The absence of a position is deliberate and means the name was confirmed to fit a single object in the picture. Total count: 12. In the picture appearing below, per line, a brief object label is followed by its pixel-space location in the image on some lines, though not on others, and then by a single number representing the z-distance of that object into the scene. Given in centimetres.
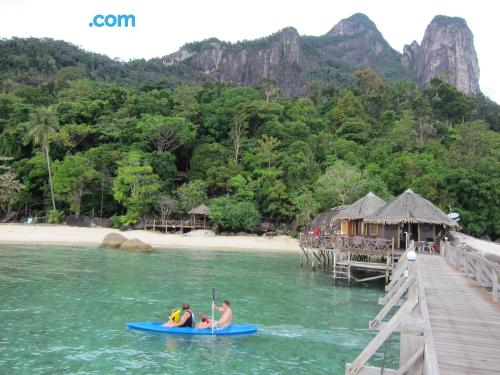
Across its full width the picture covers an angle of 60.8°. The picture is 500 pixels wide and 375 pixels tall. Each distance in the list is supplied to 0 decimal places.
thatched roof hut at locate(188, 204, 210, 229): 4250
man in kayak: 1214
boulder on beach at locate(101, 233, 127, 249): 3425
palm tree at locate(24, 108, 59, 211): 4638
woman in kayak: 1210
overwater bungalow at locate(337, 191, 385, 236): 2592
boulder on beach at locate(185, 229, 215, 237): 4125
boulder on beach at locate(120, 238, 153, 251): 3269
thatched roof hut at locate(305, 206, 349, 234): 3206
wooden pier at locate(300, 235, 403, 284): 2081
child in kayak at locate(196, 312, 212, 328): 1212
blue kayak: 1191
